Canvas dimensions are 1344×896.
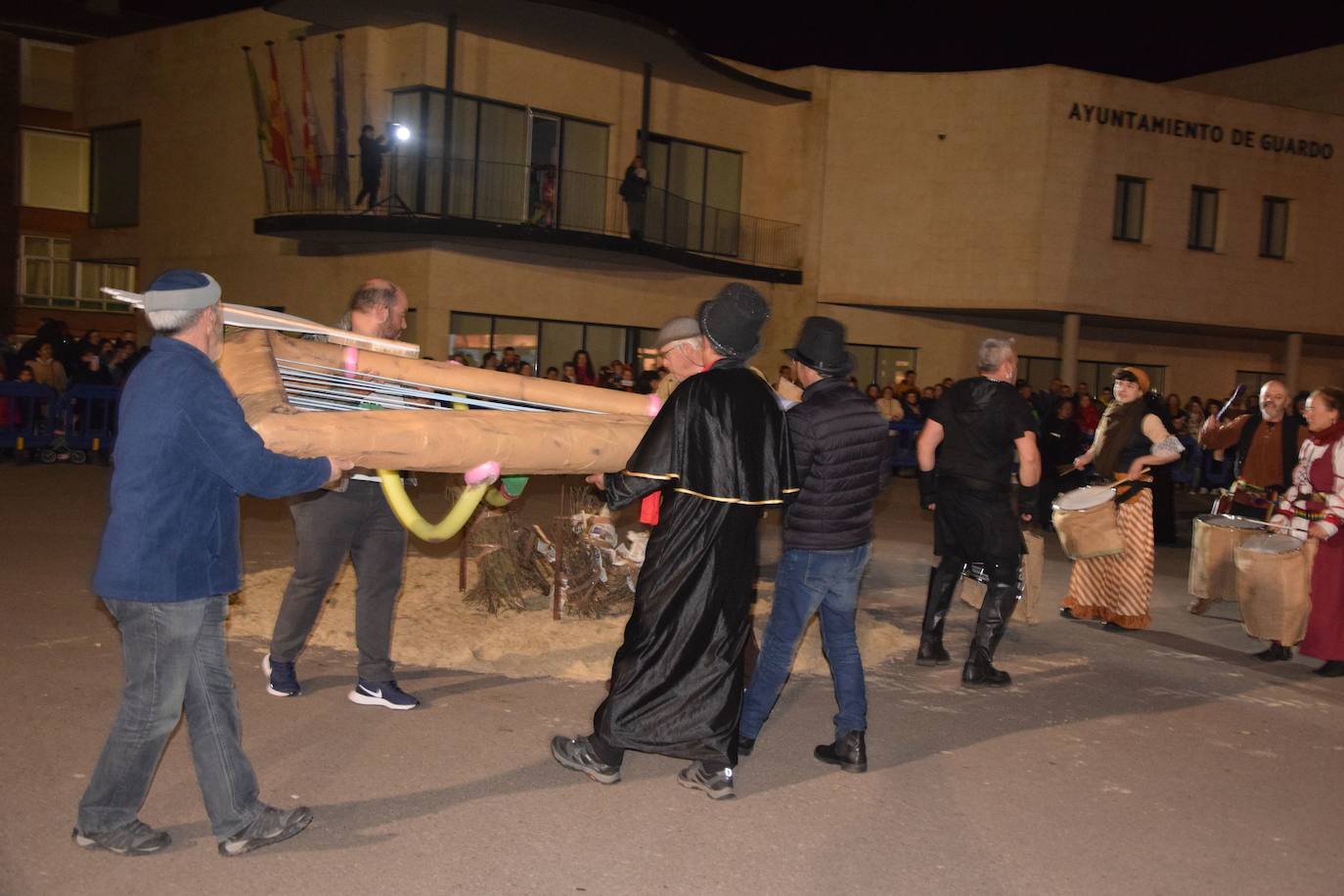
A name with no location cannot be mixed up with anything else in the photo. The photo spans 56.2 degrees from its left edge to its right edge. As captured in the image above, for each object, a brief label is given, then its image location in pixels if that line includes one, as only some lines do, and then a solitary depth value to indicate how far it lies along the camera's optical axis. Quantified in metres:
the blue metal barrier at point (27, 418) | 16.67
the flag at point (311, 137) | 24.47
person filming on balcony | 23.42
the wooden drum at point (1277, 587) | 8.08
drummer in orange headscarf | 8.91
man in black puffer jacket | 5.45
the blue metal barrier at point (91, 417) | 17.34
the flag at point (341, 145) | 24.27
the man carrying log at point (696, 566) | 4.94
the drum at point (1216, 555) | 9.15
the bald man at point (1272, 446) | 9.17
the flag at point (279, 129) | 24.64
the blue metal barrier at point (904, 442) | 21.59
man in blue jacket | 3.97
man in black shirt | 7.05
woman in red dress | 7.86
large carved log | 4.16
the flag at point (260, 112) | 24.88
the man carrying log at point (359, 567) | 5.95
